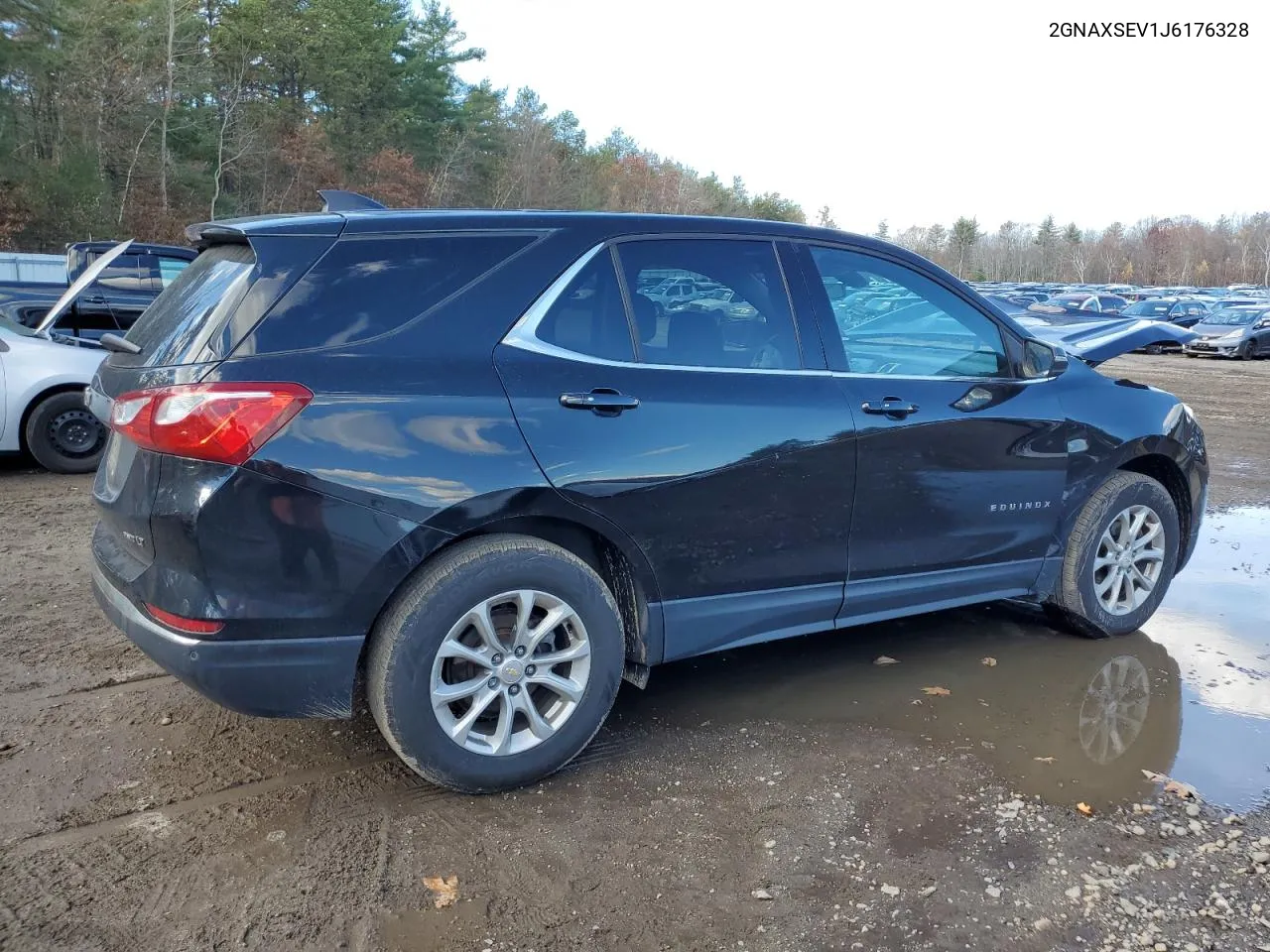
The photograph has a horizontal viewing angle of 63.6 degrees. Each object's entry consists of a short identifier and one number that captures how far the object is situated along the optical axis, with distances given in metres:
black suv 2.89
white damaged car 7.93
